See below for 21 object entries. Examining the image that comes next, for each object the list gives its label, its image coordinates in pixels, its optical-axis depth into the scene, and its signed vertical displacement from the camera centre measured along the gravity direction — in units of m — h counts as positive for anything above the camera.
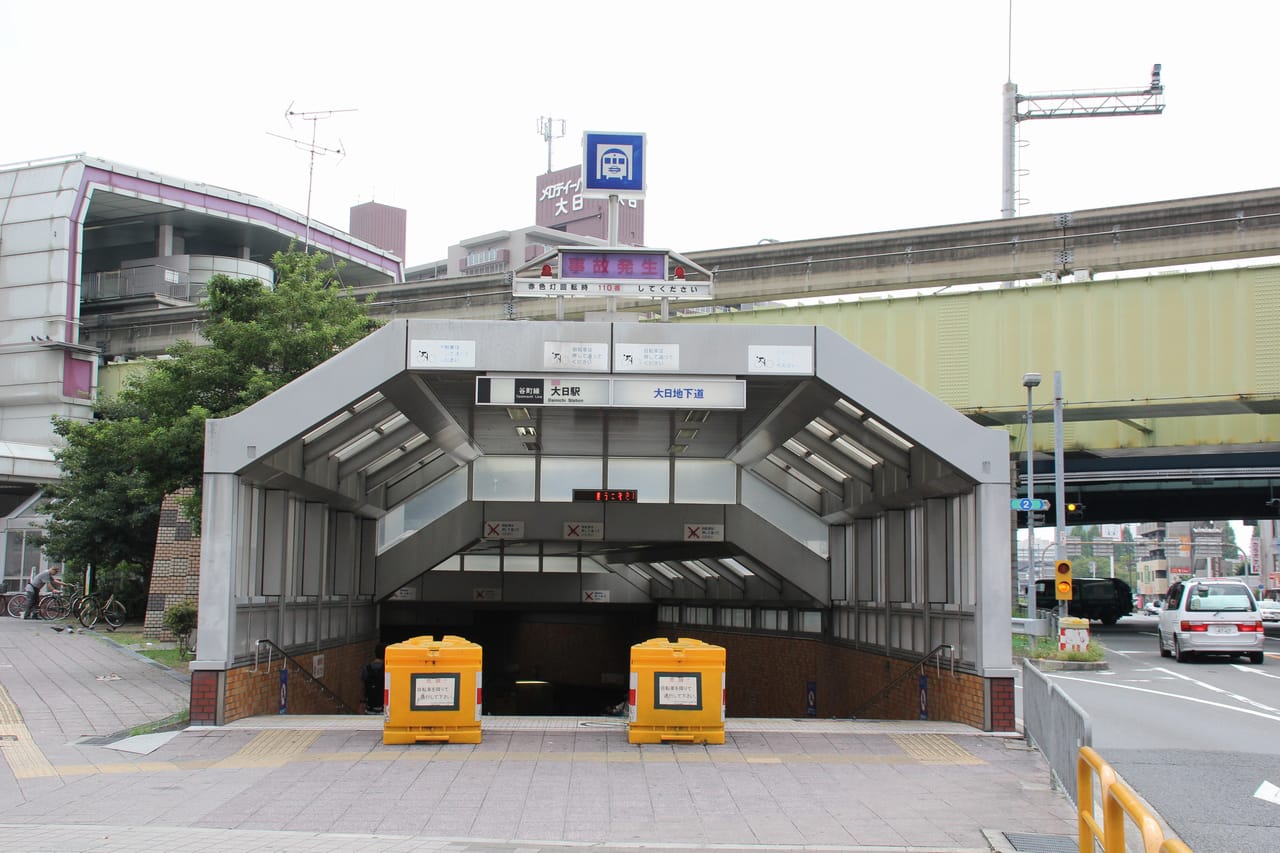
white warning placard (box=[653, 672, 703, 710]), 12.48 -1.52
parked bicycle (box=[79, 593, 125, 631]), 29.58 -1.93
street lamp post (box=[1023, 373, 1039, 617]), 25.61 +1.62
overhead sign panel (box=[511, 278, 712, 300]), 13.69 +2.76
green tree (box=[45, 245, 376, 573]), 19.03 +2.68
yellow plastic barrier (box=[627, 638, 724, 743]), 12.44 -1.62
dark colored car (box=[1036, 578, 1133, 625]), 50.22 -2.25
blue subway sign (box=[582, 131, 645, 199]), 14.62 +4.39
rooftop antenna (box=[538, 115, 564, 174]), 113.13 +37.26
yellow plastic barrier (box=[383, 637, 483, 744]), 12.26 -1.59
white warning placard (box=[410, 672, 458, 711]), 12.30 -1.54
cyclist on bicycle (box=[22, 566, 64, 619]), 32.88 -1.47
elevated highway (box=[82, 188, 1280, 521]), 27.20 +5.20
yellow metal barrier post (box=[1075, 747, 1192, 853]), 4.64 -1.18
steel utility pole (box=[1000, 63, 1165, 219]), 43.03 +16.75
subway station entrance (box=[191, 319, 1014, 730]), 13.03 +0.41
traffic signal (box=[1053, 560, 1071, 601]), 24.48 -0.72
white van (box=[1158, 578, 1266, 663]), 24.48 -1.52
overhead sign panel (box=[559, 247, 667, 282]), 13.84 +3.05
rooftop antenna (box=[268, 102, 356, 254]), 36.97 +11.63
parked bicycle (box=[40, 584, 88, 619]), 32.78 -1.94
